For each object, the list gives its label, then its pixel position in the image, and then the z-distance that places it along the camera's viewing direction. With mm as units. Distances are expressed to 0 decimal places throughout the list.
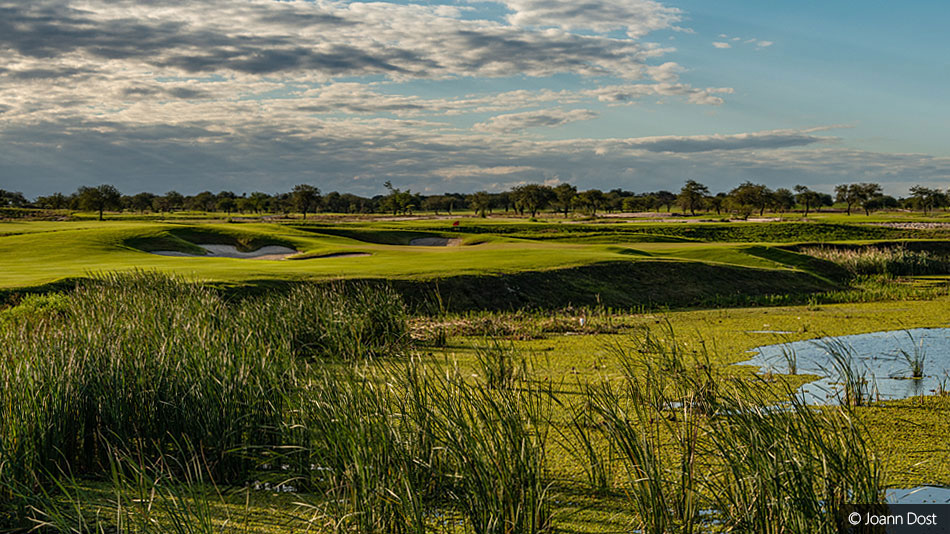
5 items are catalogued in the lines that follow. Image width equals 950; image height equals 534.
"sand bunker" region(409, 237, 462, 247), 46781
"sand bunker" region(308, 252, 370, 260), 32222
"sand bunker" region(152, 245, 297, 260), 36212
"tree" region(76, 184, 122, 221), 82312
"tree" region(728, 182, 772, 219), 113469
